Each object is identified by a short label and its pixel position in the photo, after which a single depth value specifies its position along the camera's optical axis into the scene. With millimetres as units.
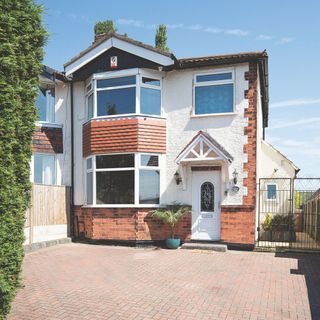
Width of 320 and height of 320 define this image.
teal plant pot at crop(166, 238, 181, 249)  11362
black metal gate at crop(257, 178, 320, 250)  12148
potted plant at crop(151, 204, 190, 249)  11232
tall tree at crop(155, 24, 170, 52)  25578
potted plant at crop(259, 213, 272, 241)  13312
